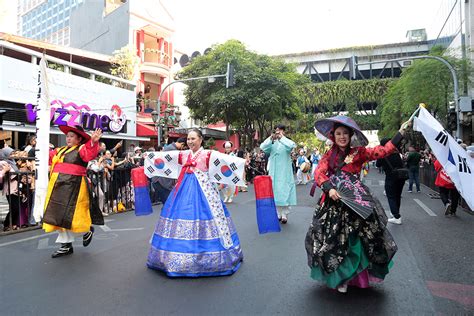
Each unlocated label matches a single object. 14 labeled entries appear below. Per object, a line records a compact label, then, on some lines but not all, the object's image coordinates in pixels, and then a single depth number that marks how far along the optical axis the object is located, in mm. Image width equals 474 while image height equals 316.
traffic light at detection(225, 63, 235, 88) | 17191
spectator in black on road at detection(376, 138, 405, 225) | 7195
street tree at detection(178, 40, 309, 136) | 21484
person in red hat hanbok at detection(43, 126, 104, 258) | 4898
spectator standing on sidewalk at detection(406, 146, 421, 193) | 13289
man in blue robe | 7102
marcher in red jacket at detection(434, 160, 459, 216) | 8273
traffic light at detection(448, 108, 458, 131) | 14823
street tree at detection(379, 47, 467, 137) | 18578
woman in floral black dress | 3443
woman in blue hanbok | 3979
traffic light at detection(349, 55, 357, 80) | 16016
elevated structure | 46375
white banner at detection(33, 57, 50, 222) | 5125
